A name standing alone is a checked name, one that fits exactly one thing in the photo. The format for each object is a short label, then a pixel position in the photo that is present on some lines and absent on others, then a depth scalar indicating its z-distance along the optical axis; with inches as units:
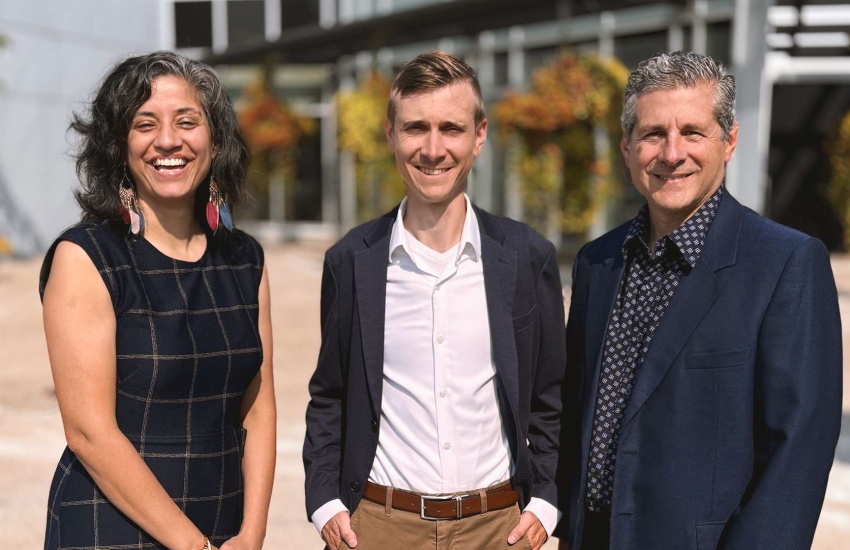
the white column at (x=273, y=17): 816.3
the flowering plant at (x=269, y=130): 703.1
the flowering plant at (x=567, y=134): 420.2
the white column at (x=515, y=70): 590.9
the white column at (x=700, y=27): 477.7
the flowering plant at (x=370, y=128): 597.3
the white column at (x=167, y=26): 834.2
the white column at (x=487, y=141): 621.9
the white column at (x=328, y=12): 800.3
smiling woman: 75.9
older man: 73.7
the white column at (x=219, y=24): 824.9
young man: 91.4
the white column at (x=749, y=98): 417.4
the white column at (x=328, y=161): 792.3
